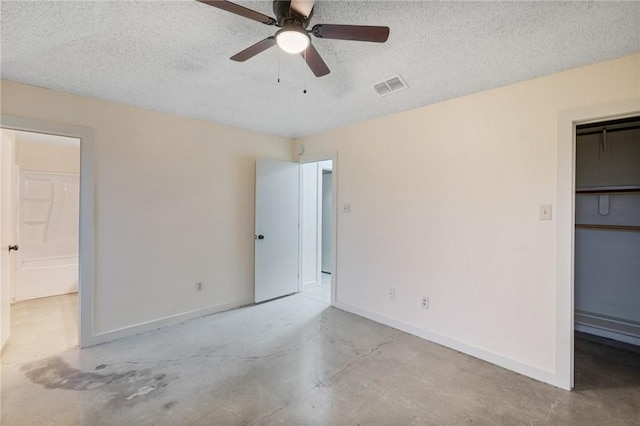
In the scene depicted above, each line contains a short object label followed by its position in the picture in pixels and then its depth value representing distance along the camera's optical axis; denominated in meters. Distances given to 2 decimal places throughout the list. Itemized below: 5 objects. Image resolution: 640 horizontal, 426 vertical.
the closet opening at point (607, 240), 2.99
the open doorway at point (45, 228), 4.14
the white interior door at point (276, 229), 4.14
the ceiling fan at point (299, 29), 1.43
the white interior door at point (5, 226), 2.68
